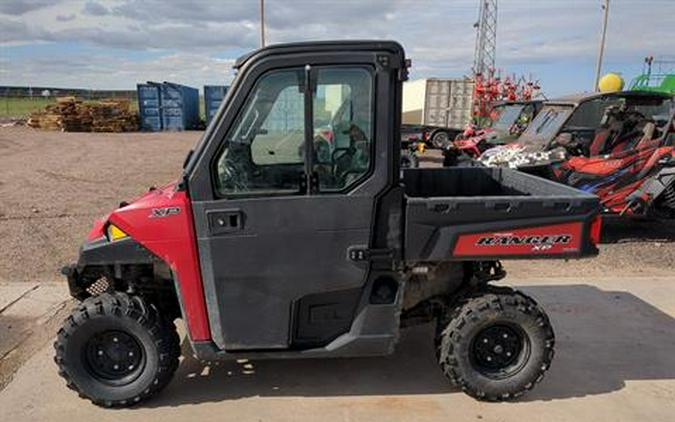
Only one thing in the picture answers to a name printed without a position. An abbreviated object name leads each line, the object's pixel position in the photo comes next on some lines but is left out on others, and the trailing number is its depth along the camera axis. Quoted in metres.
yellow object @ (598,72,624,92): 14.20
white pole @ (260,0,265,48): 23.85
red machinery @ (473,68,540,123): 23.56
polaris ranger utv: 3.31
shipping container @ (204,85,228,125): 28.80
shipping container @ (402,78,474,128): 24.64
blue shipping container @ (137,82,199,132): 29.14
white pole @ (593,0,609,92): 22.52
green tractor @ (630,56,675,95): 18.63
